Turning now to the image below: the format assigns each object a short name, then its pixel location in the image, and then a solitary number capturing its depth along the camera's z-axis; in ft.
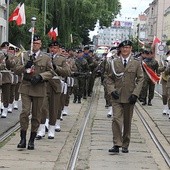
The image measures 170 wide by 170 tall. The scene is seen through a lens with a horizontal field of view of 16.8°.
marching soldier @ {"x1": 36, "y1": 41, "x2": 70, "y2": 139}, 37.63
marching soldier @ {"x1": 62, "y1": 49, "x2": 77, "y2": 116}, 51.23
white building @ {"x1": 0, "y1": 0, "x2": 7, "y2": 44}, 141.54
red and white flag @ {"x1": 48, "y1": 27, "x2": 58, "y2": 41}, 109.79
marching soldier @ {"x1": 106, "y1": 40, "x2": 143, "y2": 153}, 33.09
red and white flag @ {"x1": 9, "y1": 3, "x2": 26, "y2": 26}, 76.13
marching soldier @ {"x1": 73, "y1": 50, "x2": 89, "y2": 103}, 68.74
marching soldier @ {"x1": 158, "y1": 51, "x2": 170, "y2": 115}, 56.80
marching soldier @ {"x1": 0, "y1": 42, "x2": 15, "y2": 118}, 47.78
